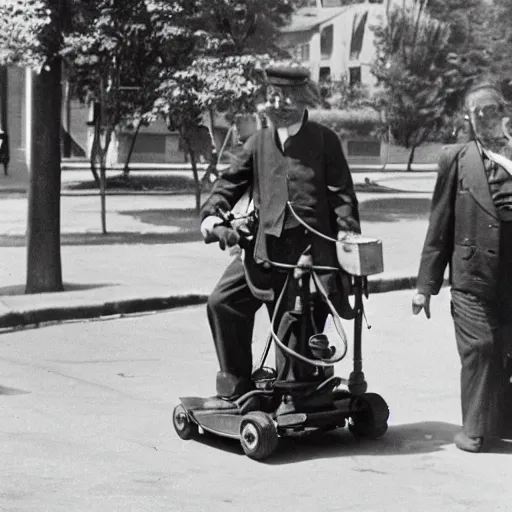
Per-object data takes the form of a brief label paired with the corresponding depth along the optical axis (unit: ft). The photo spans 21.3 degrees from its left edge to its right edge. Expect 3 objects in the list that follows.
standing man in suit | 21.72
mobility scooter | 21.27
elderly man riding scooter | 21.58
